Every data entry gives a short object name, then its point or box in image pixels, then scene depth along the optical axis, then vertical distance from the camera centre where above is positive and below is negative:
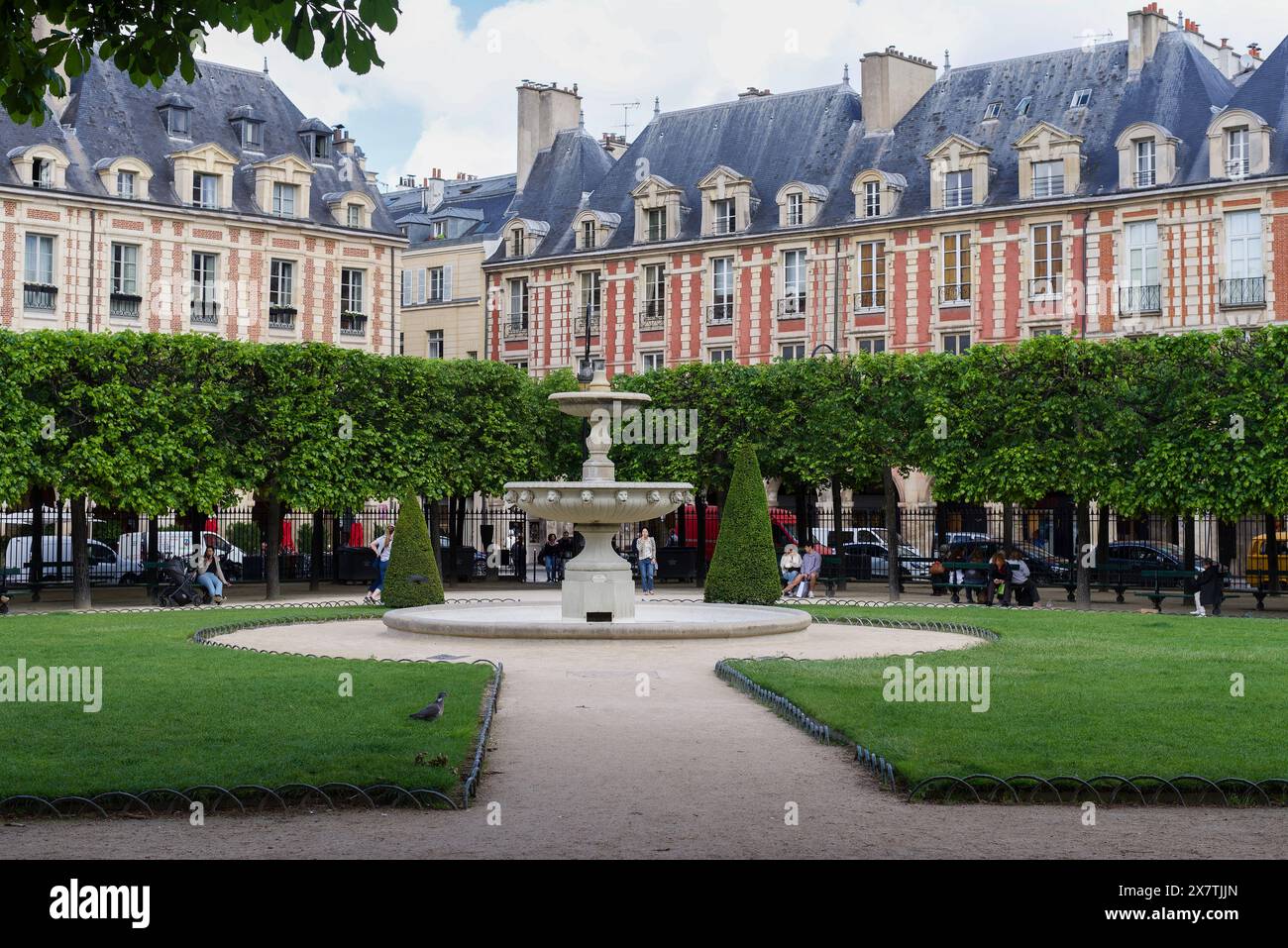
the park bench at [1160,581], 26.22 -1.22
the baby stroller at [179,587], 25.47 -1.26
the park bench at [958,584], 27.52 -1.29
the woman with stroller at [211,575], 26.17 -1.08
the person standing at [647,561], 30.55 -0.96
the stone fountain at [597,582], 18.03 -0.90
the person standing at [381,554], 26.73 -0.74
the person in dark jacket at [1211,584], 24.38 -1.15
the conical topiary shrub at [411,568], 22.69 -0.83
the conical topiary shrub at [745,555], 23.33 -0.65
